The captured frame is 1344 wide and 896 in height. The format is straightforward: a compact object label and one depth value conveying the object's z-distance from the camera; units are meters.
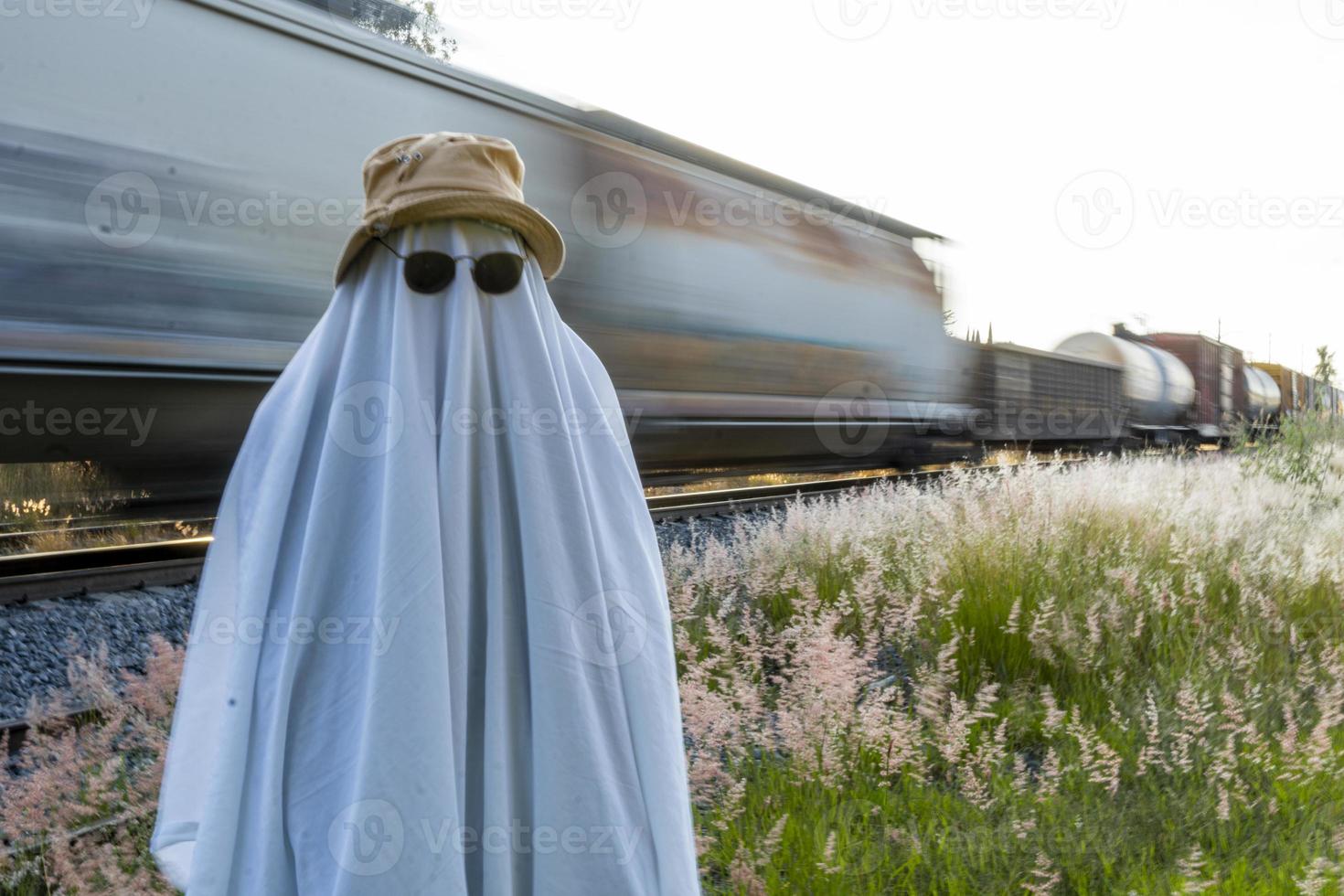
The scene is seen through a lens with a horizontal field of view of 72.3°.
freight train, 4.45
